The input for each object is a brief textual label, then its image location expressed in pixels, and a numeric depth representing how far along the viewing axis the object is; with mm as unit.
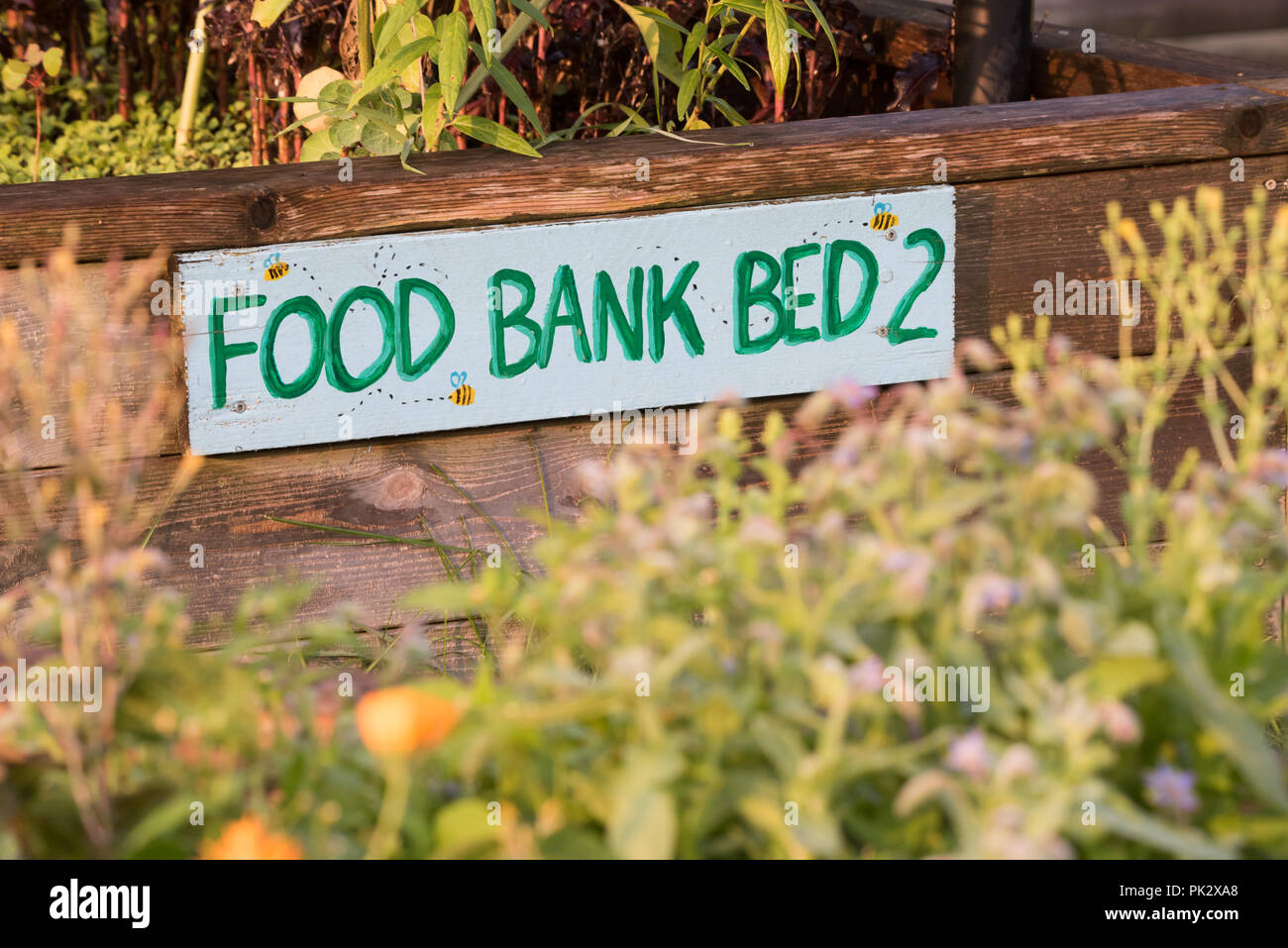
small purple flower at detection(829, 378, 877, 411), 1989
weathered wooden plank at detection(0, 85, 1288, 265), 2651
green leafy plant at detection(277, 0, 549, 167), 2644
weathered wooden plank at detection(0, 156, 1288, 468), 2767
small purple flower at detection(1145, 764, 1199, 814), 1730
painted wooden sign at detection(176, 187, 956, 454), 2676
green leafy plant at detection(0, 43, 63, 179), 3265
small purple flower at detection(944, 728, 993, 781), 1619
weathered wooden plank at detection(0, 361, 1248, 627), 2713
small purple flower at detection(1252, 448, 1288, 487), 1987
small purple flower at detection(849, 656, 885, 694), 1663
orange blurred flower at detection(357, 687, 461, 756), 1517
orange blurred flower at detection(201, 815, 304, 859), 1636
